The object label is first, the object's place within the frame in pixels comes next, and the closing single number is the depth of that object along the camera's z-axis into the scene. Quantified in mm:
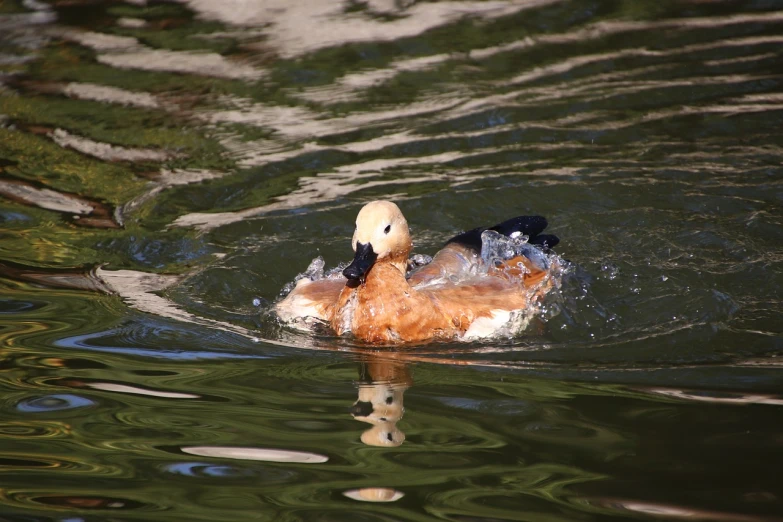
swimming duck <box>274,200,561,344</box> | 11484
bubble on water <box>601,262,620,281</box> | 13748
